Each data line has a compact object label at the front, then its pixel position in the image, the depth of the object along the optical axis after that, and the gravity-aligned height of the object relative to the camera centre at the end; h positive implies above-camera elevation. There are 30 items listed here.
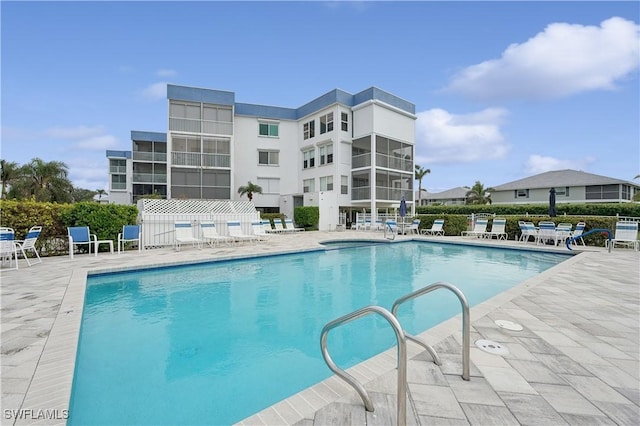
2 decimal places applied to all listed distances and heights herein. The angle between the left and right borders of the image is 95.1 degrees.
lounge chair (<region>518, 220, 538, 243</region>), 13.86 -1.03
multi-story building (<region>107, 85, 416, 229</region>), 23.08 +5.02
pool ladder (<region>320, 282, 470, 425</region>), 1.91 -1.09
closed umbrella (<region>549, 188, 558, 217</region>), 15.00 +0.08
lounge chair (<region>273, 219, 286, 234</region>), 19.52 -1.24
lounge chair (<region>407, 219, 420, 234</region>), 18.33 -1.17
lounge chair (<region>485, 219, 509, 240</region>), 15.46 -1.09
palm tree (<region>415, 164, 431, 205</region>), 49.14 +5.94
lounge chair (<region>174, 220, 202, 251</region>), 11.67 -1.04
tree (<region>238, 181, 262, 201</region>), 23.62 +1.49
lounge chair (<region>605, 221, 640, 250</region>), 11.61 -1.03
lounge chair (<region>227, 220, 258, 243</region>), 13.30 -1.14
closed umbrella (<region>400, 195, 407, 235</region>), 17.53 -0.04
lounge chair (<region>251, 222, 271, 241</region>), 14.66 -1.03
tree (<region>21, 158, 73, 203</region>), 25.91 +2.48
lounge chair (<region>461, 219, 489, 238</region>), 16.02 -1.12
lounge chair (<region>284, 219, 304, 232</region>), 19.97 -1.23
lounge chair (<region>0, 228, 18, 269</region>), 7.14 -0.88
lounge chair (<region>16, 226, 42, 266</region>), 7.71 -0.87
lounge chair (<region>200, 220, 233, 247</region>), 12.48 -1.17
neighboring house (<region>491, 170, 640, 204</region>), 31.23 +2.30
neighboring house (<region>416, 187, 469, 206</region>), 53.31 +2.21
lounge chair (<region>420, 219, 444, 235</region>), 17.97 -1.19
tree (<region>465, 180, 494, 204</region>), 41.97 +2.09
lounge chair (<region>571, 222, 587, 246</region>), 13.15 -1.01
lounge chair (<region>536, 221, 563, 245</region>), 12.94 -1.07
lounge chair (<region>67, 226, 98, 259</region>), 9.22 -0.92
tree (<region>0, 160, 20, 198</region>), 25.86 +3.13
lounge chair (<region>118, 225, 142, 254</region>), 10.58 -0.98
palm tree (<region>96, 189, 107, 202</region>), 57.41 +3.09
